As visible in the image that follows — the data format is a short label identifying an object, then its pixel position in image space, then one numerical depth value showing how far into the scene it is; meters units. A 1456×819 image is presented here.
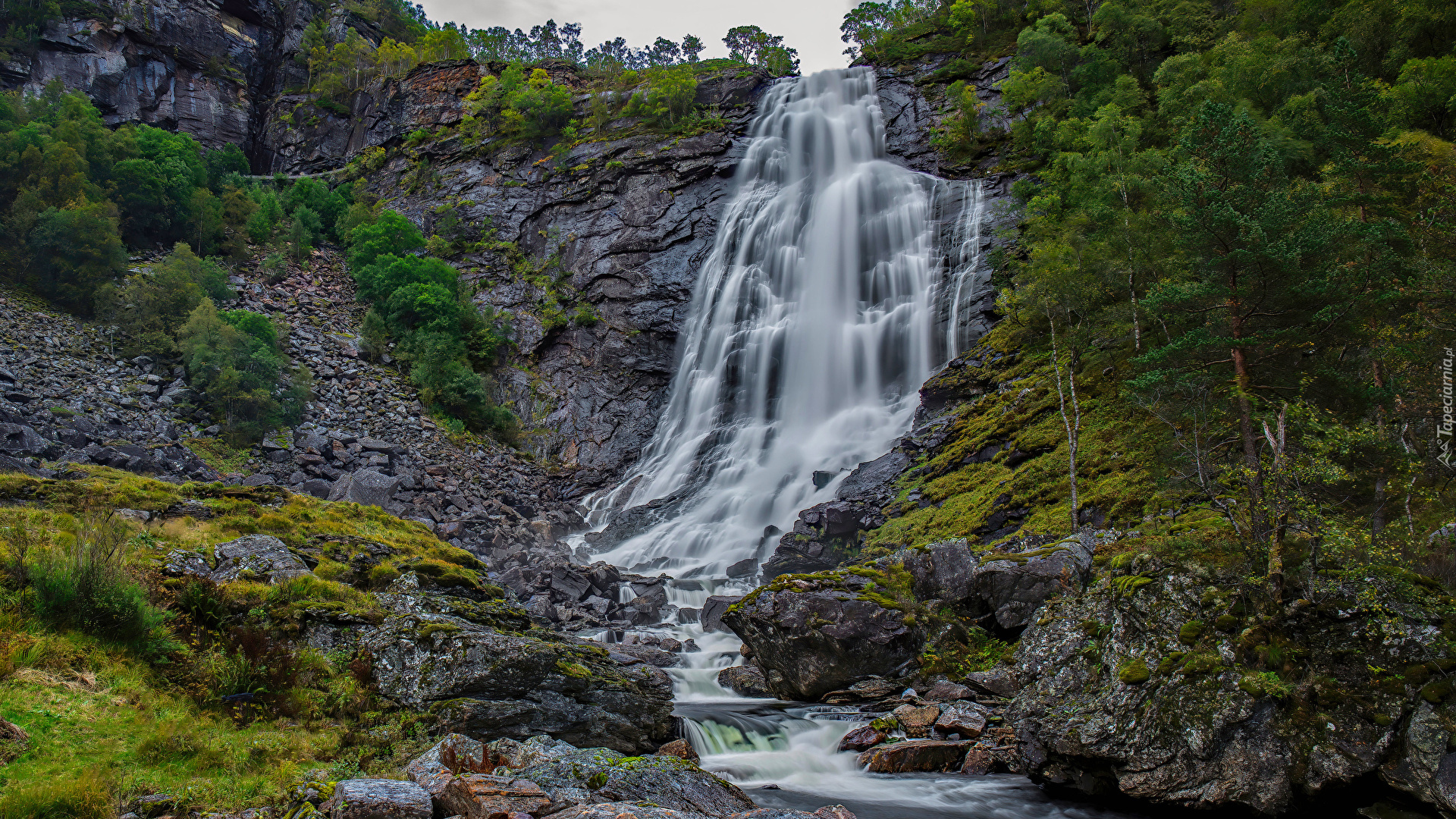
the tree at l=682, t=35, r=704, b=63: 93.62
